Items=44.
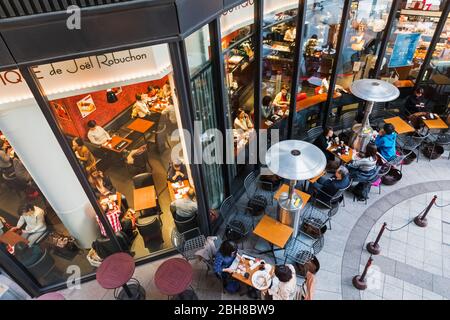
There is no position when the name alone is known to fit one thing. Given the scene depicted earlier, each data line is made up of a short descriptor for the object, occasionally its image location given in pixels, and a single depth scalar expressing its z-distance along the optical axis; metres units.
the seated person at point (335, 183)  6.94
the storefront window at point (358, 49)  8.36
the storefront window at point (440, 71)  9.12
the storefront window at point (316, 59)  7.88
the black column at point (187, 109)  4.47
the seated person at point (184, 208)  6.68
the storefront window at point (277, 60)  6.85
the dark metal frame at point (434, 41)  8.33
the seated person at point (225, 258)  5.80
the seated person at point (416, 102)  9.29
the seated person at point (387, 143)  7.82
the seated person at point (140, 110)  10.44
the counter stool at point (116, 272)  5.62
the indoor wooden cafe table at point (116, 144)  9.08
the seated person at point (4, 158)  8.15
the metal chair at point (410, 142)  8.43
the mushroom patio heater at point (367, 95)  7.43
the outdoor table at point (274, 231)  6.14
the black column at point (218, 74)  5.25
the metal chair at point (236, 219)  6.89
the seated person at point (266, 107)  8.14
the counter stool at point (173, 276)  5.49
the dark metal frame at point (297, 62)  7.01
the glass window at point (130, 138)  4.84
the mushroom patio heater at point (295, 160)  5.35
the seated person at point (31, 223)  6.53
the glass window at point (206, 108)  5.08
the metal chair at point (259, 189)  7.99
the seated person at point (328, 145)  8.12
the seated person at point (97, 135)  9.05
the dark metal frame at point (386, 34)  8.24
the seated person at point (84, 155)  7.20
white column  4.96
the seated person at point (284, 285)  5.30
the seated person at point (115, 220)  6.73
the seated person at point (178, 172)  7.49
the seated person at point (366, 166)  7.37
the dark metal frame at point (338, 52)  7.72
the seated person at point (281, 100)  8.60
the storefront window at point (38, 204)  4.90
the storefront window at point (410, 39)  8.46
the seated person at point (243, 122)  7.63
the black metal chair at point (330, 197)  7.05
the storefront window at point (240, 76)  5.84
